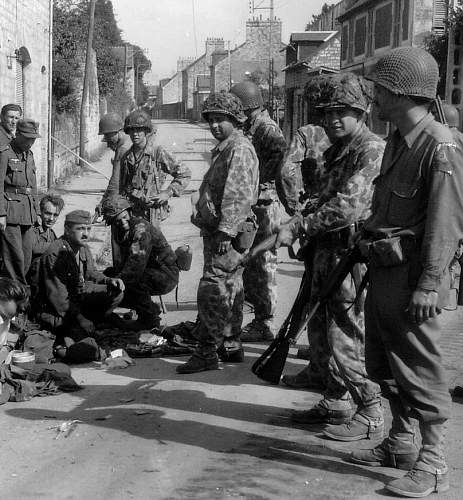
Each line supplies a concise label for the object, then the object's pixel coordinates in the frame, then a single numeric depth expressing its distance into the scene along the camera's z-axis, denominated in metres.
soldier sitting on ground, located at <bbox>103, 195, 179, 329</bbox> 7.66
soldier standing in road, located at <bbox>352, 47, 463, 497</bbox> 3.88
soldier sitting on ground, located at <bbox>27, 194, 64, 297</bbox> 8.09
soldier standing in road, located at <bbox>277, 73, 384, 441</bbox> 4.82
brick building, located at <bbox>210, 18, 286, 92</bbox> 74.56
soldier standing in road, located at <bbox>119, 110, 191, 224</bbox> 8.07
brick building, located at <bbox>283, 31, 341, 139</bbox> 44.12
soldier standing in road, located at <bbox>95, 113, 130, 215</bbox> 8.24
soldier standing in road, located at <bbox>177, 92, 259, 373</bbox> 6.23
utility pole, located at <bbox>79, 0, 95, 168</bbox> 28.30
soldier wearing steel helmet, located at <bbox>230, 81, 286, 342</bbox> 7.59
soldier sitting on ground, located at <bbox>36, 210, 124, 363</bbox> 7.14
